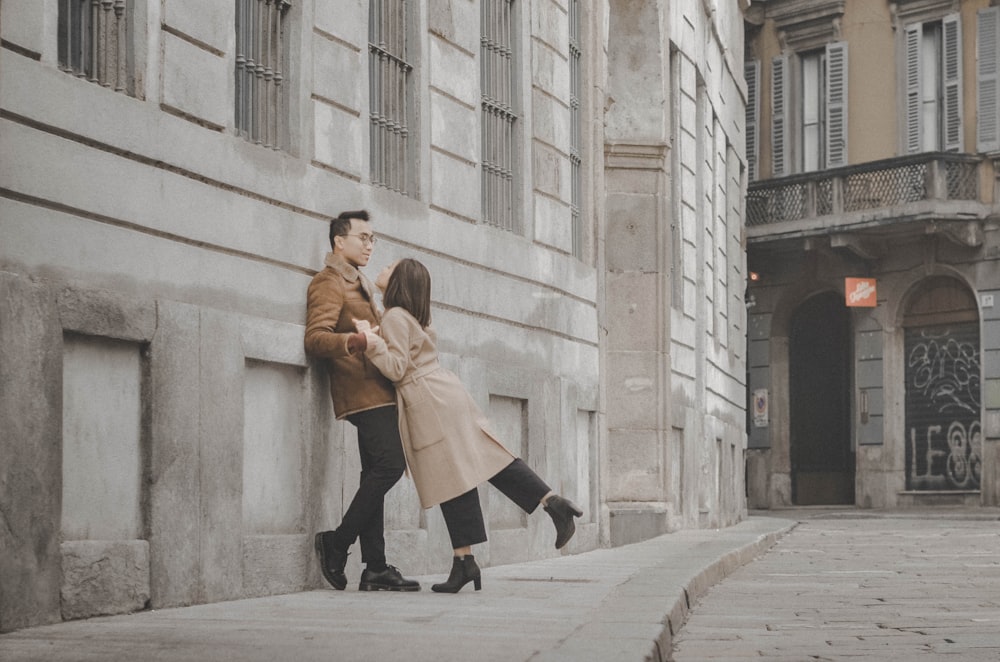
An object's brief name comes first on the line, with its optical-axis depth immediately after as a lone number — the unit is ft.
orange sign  107.24
